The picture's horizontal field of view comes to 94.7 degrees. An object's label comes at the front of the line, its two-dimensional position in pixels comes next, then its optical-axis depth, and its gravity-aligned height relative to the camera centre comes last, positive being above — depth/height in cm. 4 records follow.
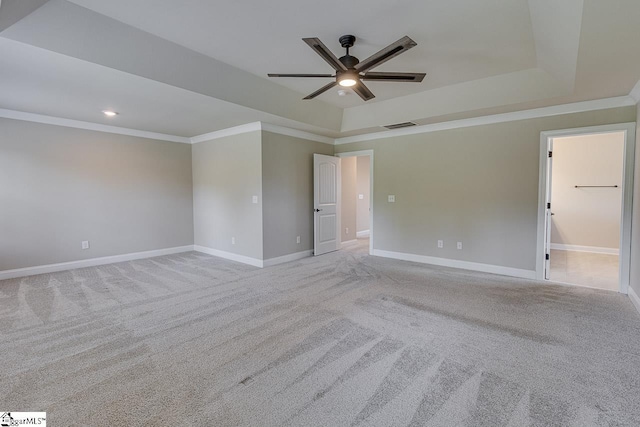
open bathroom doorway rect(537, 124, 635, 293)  516 -25
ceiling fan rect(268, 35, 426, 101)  230 +115
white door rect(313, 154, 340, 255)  590 -16
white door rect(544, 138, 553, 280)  416 -35
